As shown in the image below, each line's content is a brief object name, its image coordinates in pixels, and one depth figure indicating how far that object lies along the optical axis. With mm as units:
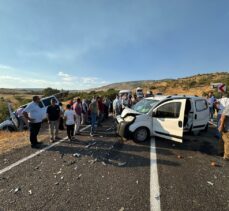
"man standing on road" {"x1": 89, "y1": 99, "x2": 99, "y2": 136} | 8859
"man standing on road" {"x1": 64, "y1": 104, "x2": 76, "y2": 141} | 7703
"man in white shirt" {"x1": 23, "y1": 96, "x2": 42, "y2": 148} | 6887
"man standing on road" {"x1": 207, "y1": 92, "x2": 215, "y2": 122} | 12211
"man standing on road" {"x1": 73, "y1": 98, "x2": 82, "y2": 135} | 8969
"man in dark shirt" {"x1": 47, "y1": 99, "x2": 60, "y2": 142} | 7613
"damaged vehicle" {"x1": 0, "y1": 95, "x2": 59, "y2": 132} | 11531
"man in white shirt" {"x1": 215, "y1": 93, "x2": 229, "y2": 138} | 6306
